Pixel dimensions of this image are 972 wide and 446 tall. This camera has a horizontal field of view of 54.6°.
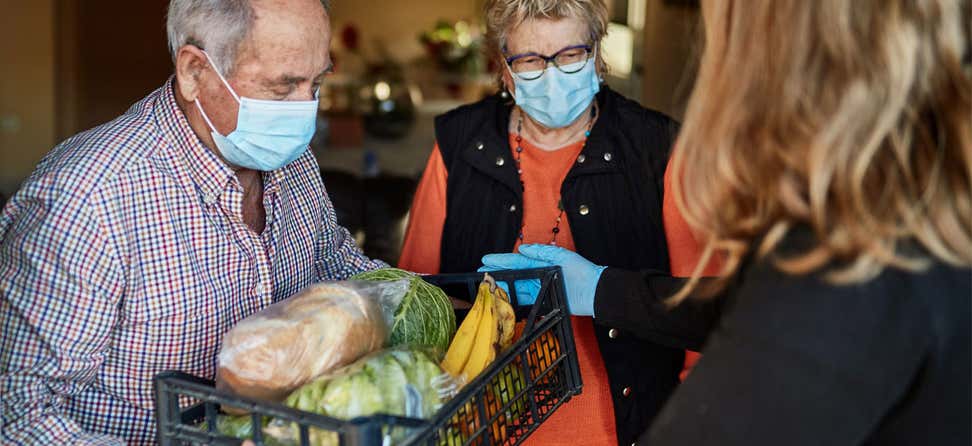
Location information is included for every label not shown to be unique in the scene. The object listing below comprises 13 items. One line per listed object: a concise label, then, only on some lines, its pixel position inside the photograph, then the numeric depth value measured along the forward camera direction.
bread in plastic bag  1.35
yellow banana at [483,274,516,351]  1.71
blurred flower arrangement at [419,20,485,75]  12.24
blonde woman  1.00
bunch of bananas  1.61
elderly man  1.56
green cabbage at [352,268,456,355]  1.62
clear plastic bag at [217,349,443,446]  1.28
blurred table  8.97
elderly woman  2.41
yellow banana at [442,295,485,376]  1.63
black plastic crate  1.17
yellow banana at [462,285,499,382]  1.61
